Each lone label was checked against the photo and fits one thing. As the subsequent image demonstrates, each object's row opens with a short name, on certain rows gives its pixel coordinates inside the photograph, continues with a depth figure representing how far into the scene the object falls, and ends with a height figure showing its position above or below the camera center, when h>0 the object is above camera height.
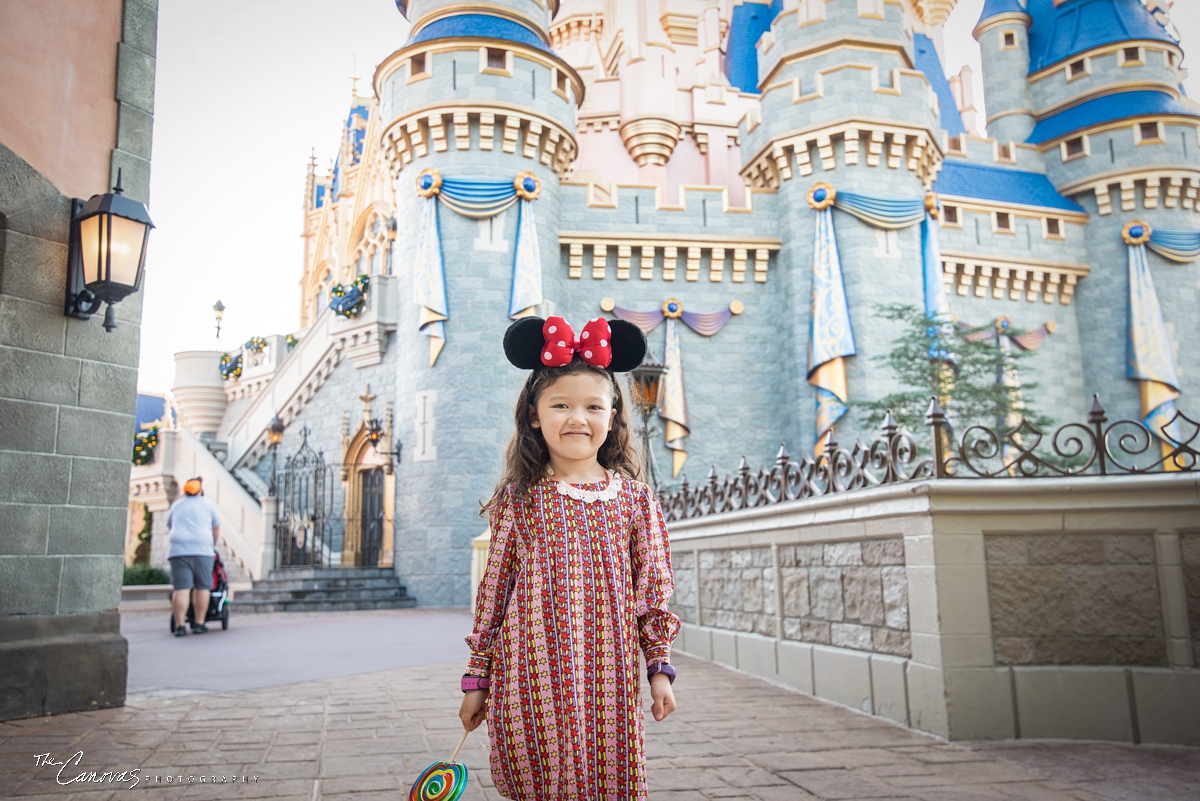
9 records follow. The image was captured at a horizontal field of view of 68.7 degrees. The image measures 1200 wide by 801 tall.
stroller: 9.46 -0.55
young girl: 2.19 -0.12
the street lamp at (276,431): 18.12 +2.46
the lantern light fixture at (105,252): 4.59 +1.57
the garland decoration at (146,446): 19.48 +2.33
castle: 15.10 +5.56
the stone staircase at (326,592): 12.91 -0.66
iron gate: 15.23 +0.62
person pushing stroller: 8.52 +0.00
